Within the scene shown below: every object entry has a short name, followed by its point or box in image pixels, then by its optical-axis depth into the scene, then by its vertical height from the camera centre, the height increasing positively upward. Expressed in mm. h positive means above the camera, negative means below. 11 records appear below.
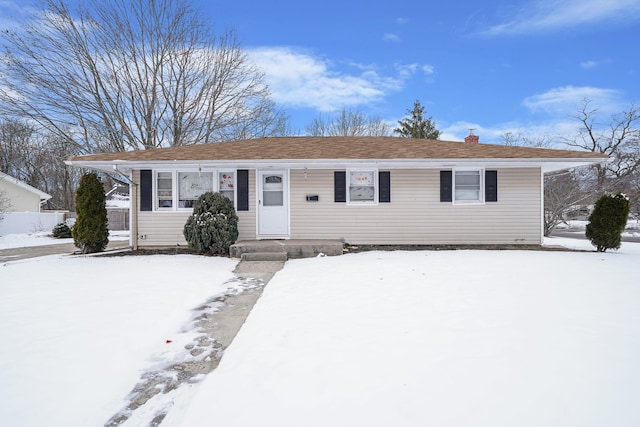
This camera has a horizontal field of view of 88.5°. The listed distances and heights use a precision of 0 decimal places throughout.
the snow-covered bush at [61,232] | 16250 -850
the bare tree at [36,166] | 27703 +4432
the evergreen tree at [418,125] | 28922 +7833
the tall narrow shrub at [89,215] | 9312 -6
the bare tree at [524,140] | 23859 +5471
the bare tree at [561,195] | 18452 +1035
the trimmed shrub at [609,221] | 9188 -239
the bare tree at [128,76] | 16719 +7738
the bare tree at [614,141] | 21500 +5149
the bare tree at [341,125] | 28266 +7683
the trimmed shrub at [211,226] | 8875 -332
